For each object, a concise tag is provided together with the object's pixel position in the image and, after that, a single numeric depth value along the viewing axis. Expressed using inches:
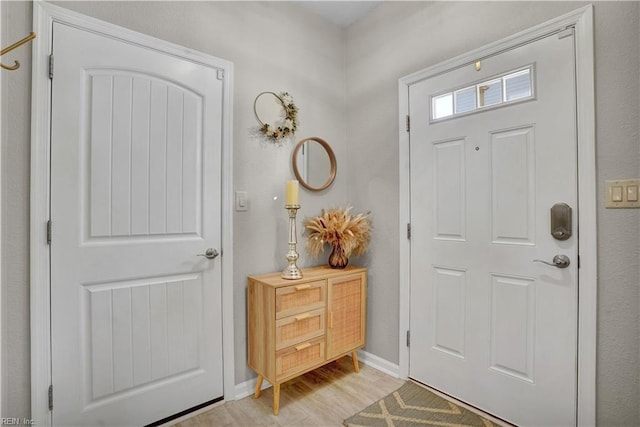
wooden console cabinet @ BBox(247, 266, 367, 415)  71.6
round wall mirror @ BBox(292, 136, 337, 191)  89.4
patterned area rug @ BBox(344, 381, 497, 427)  67.2
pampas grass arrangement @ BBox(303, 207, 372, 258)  85.3
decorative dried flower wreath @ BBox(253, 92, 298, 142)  83.4
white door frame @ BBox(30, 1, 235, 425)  54.5
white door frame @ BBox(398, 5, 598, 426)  56.5
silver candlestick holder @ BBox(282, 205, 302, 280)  76.4
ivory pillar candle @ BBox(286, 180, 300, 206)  77.1
